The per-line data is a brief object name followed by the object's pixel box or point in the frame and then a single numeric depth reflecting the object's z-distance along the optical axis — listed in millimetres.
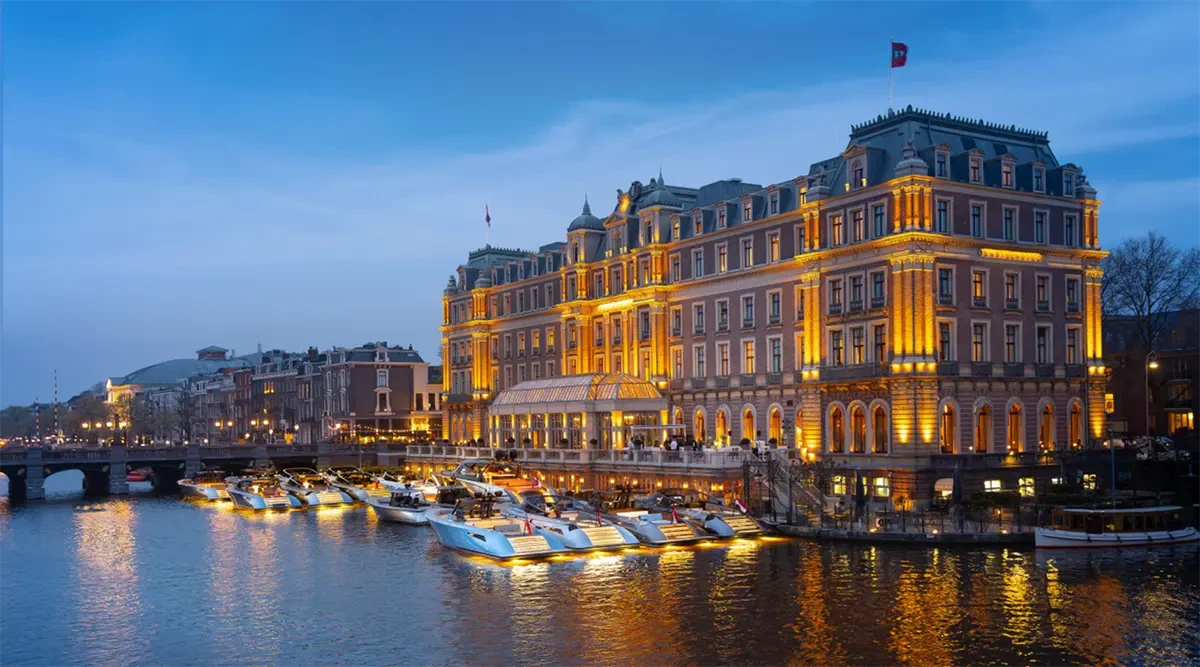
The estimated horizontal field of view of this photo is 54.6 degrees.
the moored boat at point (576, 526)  58312
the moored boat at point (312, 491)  93000
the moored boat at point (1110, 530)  54938
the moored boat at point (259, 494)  92562
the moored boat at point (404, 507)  76812
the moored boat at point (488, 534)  56719
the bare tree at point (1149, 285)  95125
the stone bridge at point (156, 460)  110500
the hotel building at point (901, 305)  69938
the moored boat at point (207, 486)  104375
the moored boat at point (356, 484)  96125
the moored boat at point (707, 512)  62156
